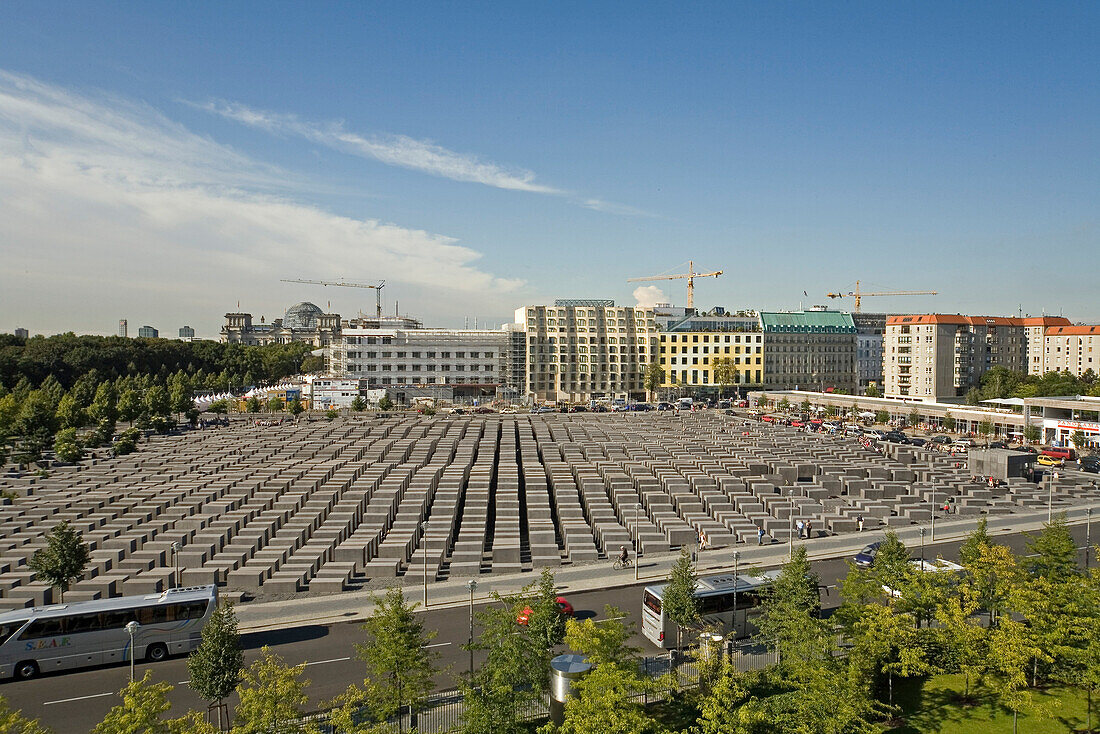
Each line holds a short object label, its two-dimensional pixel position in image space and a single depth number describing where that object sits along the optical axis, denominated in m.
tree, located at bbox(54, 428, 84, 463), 49.94
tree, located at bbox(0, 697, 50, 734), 10.30
